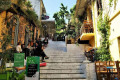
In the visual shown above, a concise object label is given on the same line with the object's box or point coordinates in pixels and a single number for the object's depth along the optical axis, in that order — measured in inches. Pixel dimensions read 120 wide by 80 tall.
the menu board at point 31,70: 136.9
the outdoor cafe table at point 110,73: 163.5
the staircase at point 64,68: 190.3
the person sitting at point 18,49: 231.9
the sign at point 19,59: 156.8
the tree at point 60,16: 752.4
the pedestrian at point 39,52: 245.0
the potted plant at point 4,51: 138.3
